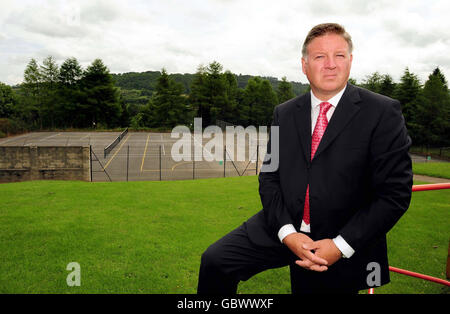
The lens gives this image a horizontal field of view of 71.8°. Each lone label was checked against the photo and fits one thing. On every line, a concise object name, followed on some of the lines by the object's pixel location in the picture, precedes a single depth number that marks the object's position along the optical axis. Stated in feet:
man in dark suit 6.29
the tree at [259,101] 255.29
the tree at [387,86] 212.23
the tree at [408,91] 186.80
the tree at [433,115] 159.84
